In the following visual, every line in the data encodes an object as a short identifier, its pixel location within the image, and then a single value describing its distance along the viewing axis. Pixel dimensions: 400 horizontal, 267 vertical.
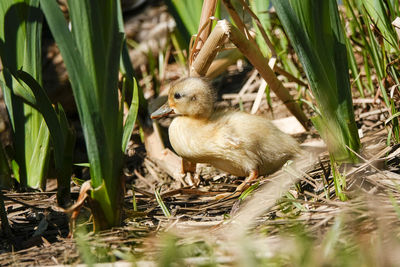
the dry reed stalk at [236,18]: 5.64
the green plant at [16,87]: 5.64
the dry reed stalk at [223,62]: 6.96
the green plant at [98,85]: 3.91
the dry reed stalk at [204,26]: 5.86
